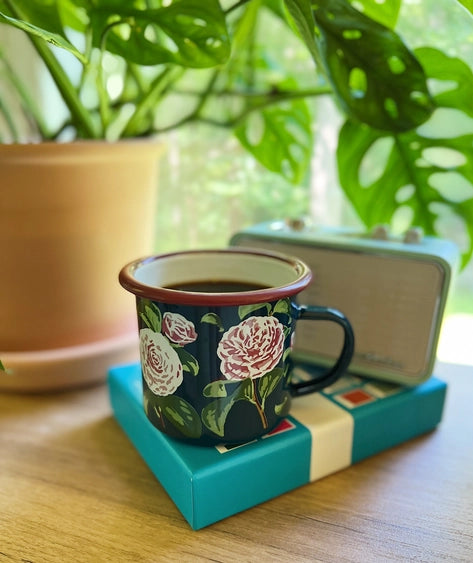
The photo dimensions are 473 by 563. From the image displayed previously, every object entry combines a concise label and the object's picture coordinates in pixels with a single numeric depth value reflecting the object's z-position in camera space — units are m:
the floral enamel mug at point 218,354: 0.37
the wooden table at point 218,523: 0.37
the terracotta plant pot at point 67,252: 0.48
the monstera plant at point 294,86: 0.42
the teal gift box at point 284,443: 0.39
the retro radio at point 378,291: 0.48
